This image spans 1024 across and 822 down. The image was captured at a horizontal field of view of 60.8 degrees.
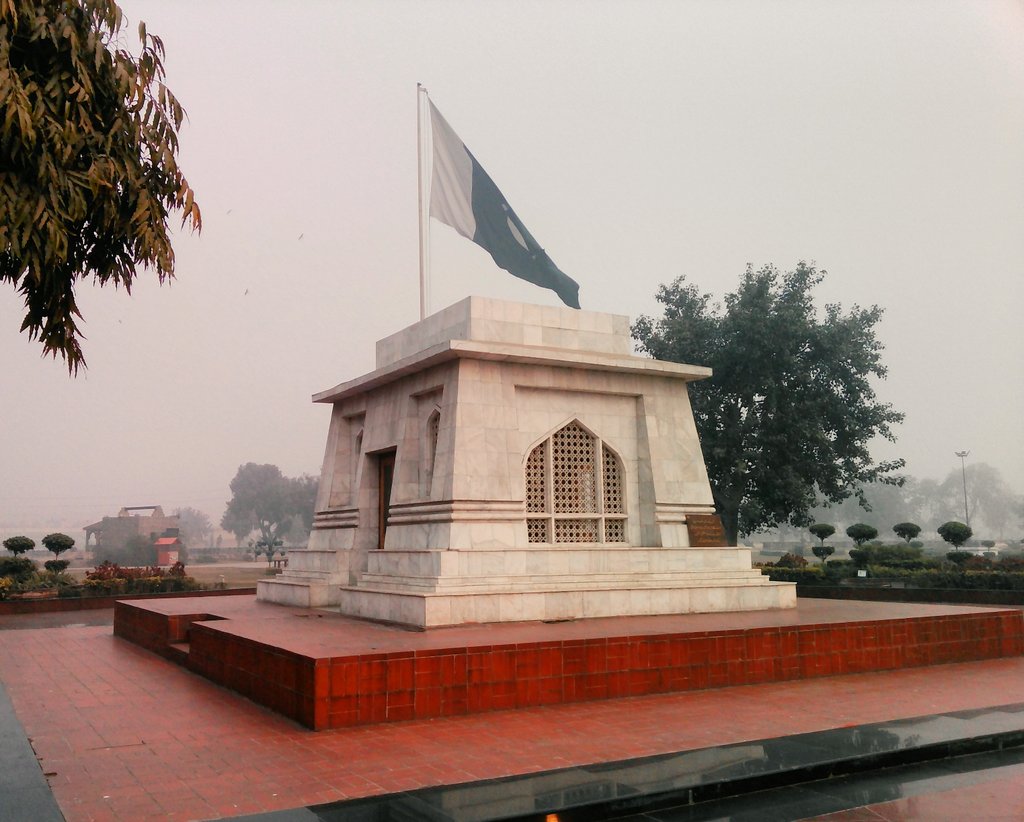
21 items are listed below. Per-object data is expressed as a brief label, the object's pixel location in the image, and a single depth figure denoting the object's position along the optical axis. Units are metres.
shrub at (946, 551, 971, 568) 28.51
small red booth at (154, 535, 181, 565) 60.30
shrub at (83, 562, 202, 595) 23.47
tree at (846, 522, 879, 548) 30.62
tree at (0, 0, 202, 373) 5.01
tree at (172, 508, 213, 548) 135.15
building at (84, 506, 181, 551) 82.25
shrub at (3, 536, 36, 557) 26.69
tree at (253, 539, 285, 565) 67.85
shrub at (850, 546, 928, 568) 29.25
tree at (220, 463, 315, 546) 99.54
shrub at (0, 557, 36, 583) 24.62
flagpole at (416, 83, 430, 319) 15.47
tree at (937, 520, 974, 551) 30.14
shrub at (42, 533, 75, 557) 27.61
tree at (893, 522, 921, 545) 32.38
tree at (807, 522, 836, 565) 31.72
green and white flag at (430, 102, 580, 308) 15.50
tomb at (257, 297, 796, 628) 11.32
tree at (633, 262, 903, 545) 27.36
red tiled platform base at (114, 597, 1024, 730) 7.58
